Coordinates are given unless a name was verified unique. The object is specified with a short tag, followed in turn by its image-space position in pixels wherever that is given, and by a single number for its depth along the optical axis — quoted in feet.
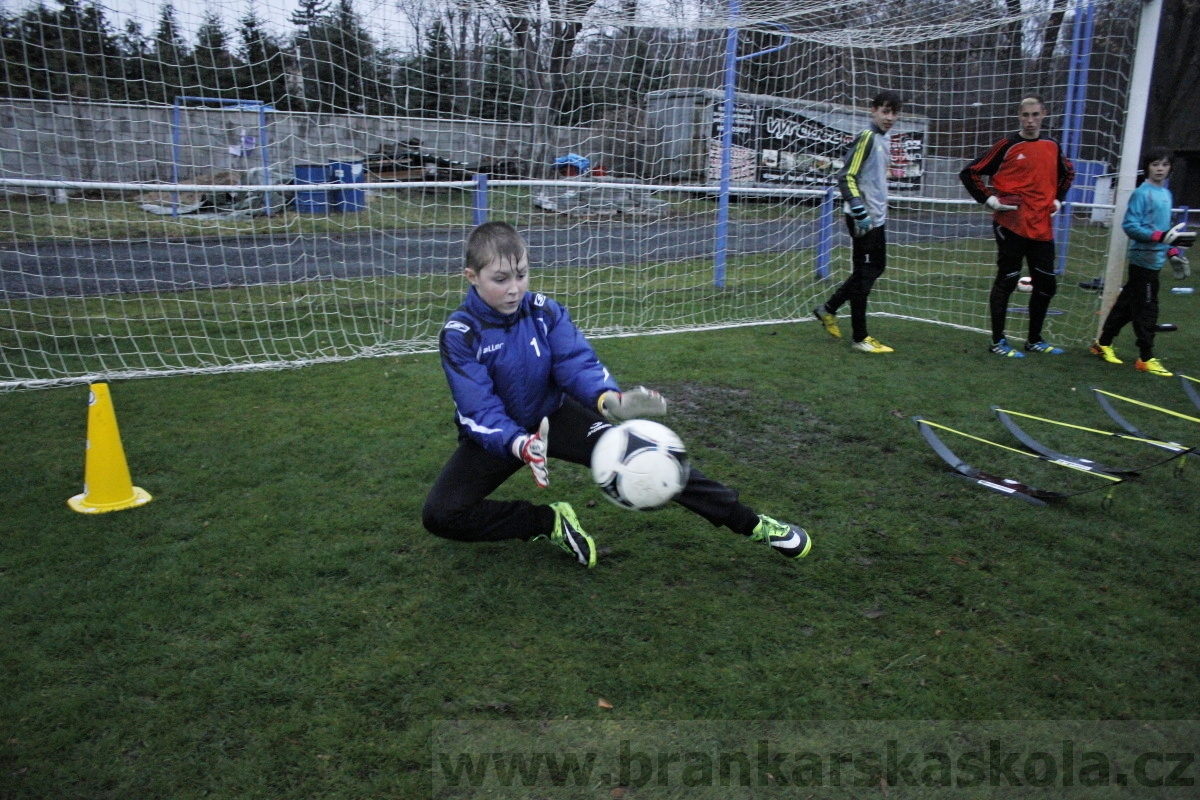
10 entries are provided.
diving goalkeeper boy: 10.39
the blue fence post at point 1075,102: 30.48
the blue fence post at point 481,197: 24.27
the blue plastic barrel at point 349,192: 25.34
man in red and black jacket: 22.16
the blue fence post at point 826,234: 33.45
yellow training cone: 12.88
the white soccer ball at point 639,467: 9.33
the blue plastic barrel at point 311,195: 24.25
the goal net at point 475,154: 22.16
